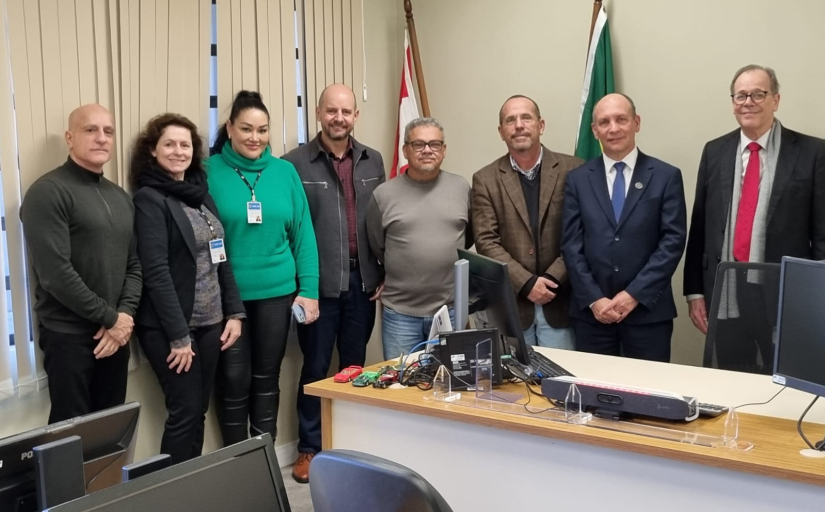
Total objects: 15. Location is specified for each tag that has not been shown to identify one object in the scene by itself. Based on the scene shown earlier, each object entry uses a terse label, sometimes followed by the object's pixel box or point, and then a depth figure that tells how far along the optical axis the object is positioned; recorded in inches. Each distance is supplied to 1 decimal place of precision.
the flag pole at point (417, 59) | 180.7
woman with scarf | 114.7
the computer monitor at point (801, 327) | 67.9
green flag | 154.4
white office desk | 64.5
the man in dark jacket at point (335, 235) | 143.3
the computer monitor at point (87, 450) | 50.0
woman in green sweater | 130.2
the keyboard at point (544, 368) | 91.0
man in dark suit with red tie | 117.4
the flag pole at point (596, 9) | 155.9
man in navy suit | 122.5
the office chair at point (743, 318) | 100.0
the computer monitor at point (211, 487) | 45.3
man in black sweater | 100.4
